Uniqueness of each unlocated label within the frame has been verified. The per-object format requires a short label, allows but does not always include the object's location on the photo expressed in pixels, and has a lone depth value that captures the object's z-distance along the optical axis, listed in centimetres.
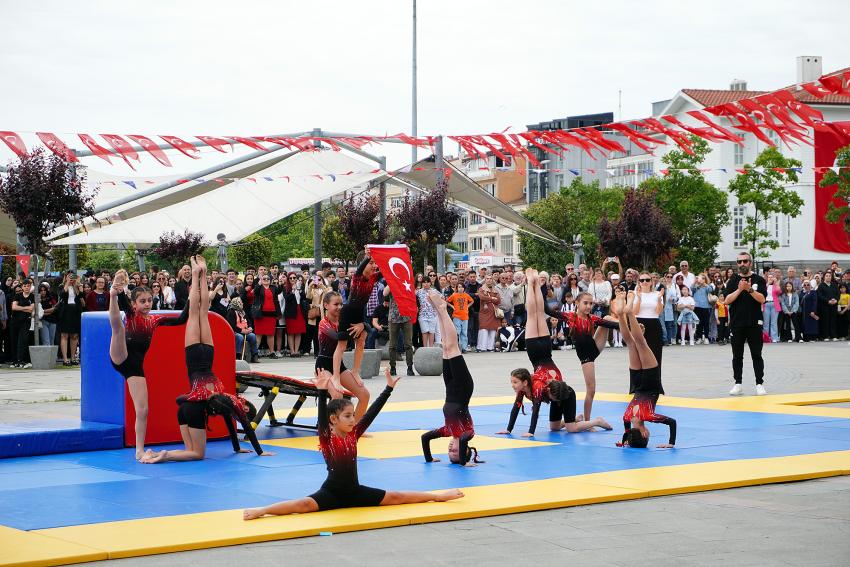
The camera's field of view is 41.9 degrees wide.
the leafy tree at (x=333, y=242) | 6234
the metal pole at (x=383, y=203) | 3228
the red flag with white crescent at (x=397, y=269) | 1070
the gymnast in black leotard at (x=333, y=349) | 1128
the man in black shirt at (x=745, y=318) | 1562
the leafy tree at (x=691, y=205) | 5925
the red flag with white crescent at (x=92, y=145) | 1609
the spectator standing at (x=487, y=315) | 2498
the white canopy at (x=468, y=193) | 3100
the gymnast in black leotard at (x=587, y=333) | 1227
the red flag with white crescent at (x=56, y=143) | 1606
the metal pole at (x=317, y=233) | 2923
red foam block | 1117
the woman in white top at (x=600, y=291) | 2312
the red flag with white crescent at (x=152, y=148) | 1664
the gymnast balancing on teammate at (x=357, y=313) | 1116
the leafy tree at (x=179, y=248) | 3738
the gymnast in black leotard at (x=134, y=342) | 1032
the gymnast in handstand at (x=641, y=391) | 1066
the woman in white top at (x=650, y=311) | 1382
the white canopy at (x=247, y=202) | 2609
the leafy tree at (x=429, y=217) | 3219
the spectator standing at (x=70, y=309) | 2097
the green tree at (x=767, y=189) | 5212
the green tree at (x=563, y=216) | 7462
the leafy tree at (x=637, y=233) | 4759
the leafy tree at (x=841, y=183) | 4756
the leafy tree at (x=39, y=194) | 2233
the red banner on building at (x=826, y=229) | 6462
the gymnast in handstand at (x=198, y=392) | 1016
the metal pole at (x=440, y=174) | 2752
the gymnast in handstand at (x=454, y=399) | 967
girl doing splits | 758
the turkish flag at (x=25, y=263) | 2372
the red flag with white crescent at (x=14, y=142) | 1535
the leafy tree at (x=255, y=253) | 7656
